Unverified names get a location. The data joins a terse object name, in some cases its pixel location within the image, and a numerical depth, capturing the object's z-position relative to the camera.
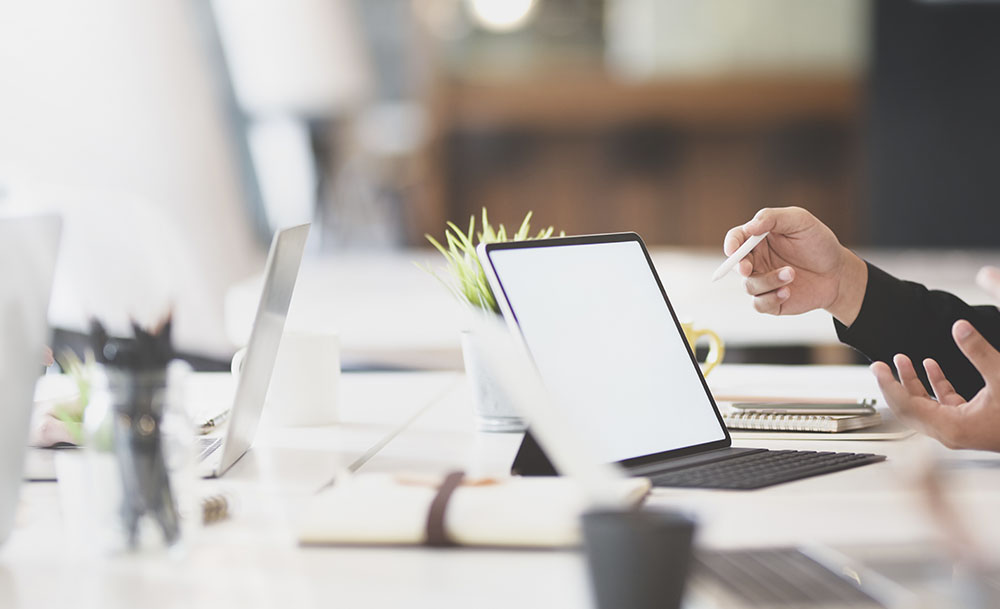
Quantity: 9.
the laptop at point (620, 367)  1.82
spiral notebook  2.01
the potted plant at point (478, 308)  2.02
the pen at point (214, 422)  2.04
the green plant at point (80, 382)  1.70
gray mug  1.46
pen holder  1.61
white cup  2.06
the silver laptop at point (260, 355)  1.80
